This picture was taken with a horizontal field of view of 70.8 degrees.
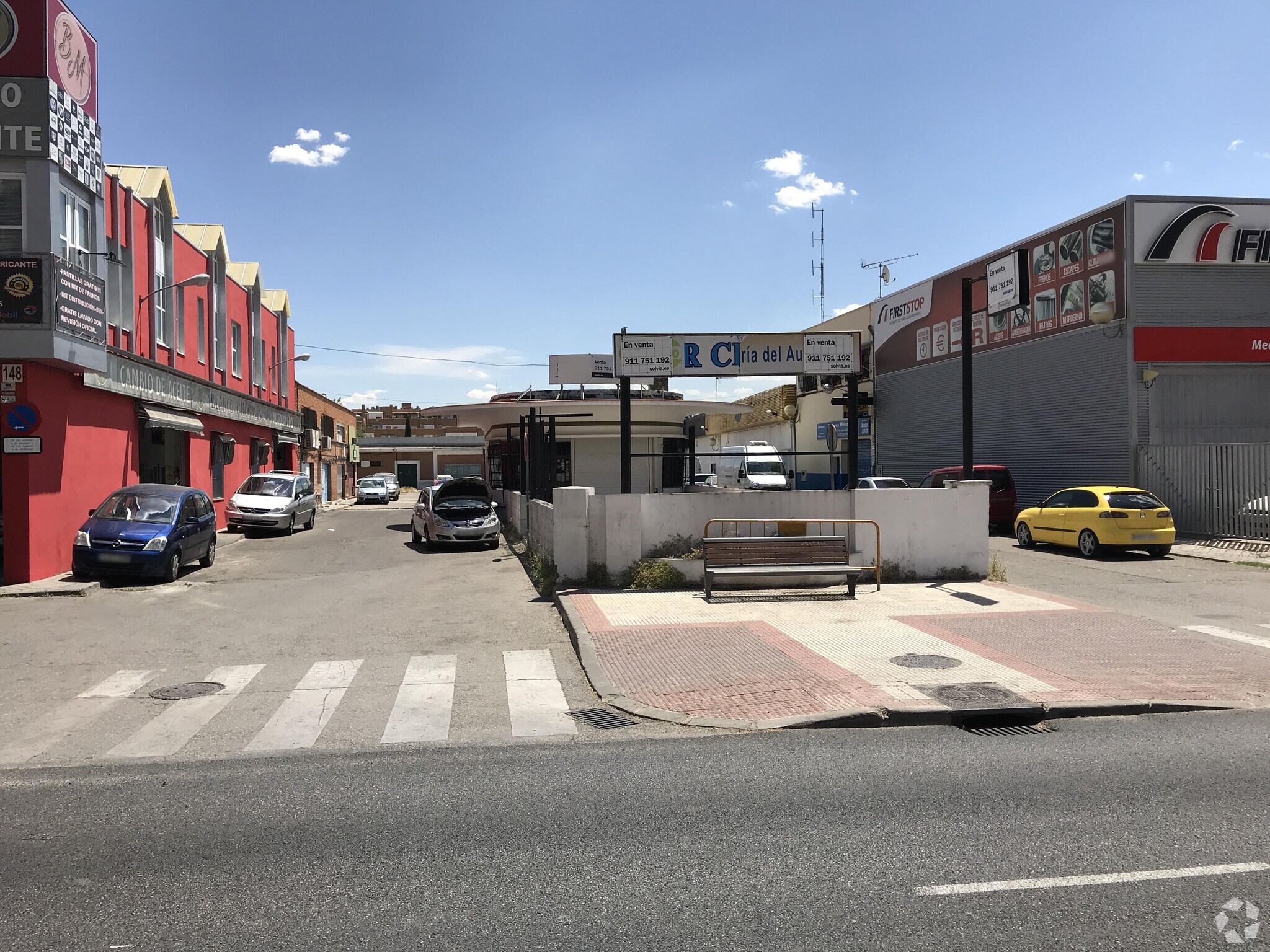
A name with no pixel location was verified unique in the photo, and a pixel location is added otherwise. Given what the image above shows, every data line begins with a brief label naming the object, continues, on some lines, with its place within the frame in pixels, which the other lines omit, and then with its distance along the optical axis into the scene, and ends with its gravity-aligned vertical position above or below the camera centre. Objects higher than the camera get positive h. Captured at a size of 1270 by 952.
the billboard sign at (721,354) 14.20 +1.90
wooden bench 12.68 -1.20
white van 28.80 -0.02
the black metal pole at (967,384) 15.48 +1.56
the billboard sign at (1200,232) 22.86 +6.17
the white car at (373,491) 51.62 -1.07
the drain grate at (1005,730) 6.72 -1.97
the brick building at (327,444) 44.47 +1.60
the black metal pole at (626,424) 14.05 +0.77
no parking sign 15.10 +0.92
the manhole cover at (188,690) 8.30 -2.07
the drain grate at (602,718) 7.15 -2.02
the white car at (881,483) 23.34 -0.29
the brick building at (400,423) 111.56 +6.33
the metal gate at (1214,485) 19.79 -0.31
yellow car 17.97 -1.01
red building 15.09 +2.89
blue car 15.09 -1.09
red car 24.06 -0.53
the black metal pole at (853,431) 14.43 +0.69
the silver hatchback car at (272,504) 26.12 -0.94
